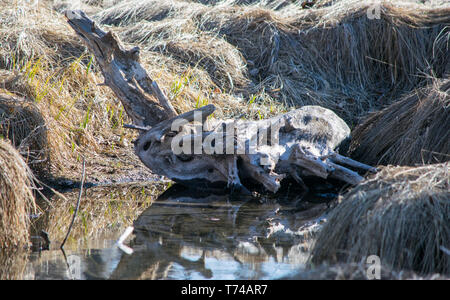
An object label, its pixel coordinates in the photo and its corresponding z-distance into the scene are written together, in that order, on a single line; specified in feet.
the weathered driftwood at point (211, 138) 36.58
